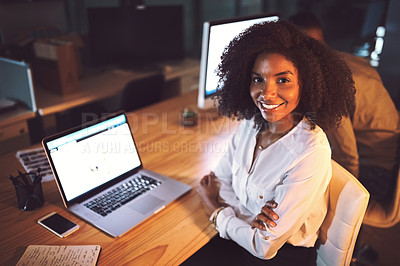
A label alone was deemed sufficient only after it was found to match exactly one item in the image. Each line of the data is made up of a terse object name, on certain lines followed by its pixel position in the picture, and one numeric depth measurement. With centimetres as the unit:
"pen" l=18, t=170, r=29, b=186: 126
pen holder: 123
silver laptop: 119
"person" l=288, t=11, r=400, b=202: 167
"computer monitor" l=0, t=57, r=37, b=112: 217
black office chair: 238
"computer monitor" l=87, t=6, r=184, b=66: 296
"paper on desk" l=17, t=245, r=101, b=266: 102
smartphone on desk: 115
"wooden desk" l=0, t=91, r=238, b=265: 107
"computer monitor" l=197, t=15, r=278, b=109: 172
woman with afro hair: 108
